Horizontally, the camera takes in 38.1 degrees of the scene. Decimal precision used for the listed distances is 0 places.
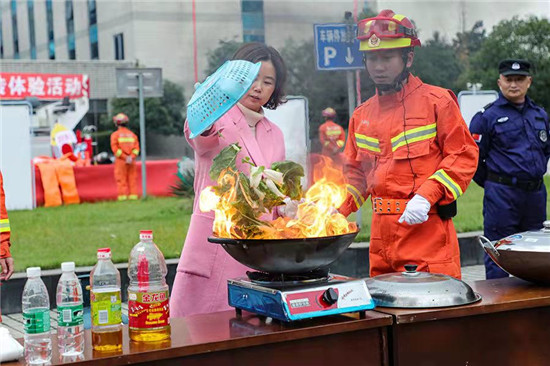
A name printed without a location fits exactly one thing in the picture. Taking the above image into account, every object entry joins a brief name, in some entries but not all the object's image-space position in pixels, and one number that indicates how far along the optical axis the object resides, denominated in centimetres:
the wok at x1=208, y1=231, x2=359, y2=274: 244
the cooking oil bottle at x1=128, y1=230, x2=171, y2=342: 236
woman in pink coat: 322
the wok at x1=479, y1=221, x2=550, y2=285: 297
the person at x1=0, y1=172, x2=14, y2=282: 368
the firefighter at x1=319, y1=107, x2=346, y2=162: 1461
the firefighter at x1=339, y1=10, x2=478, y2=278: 333
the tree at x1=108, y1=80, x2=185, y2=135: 3045
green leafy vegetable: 251
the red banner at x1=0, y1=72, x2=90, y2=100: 2959
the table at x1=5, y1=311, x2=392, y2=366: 226
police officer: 565
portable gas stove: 240
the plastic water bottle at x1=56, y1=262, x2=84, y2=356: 229
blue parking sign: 803
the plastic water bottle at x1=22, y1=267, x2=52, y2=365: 224
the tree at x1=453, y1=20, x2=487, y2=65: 1743
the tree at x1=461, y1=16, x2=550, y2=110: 2075
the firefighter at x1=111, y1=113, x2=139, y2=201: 1498
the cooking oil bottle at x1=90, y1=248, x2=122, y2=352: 231
